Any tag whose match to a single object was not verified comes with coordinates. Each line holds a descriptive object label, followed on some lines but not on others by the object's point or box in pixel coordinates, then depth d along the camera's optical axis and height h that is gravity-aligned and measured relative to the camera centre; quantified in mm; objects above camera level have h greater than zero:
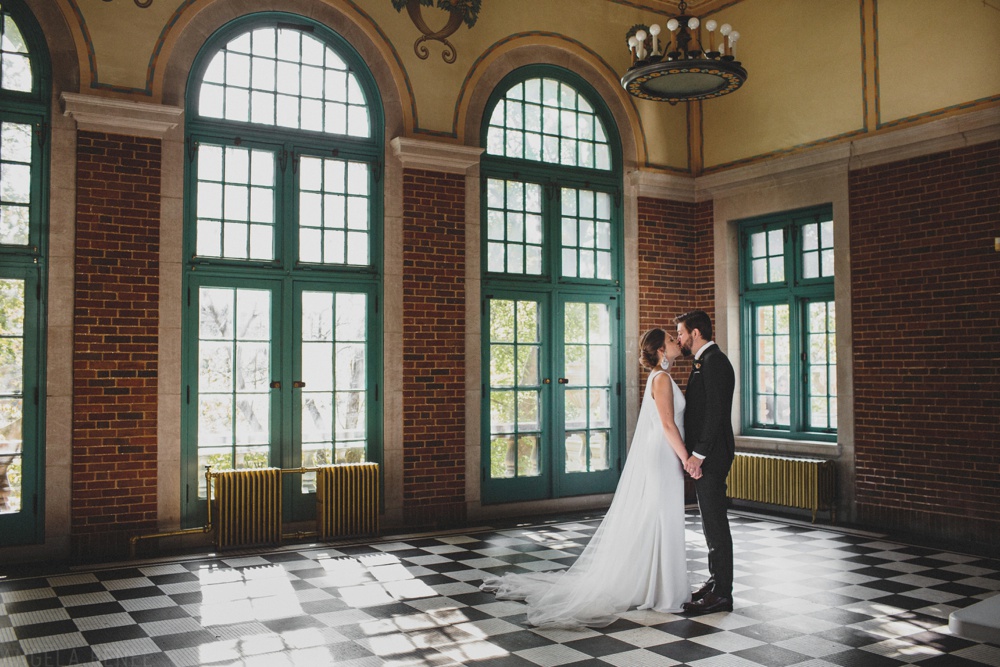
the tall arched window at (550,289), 8484 +863
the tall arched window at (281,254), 7086 +1054
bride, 5004 -966
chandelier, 6559 +2395
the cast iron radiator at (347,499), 7191 -1078
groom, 5027 -533
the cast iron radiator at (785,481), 7941 -1085
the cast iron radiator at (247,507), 6781 -1069
